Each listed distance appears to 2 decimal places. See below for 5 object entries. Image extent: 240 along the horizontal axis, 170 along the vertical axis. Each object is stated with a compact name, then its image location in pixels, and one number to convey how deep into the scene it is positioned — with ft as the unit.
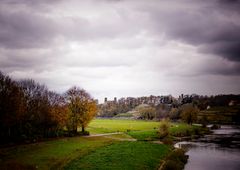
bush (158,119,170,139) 291.58
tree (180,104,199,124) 486.79
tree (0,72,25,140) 165.89
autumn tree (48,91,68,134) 236.84
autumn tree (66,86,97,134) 262.06
